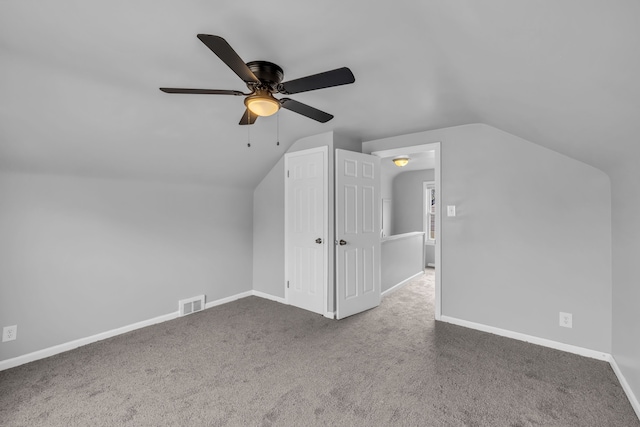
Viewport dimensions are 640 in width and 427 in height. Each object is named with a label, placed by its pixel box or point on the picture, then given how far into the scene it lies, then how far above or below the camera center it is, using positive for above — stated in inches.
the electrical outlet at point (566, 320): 103.3 -40.1
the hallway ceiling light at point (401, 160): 198.5 +36.1
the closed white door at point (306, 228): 138.1 -8.3
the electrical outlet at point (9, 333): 94.2 -40.0
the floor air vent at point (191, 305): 139.9 -46.5
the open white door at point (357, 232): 134.1 -10.2
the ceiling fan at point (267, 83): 55.0 +30.1
